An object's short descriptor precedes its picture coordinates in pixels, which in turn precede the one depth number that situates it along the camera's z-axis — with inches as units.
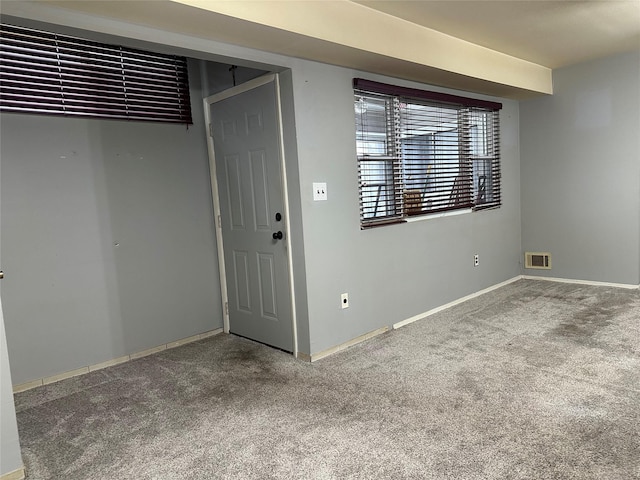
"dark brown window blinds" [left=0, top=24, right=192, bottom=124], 109.3
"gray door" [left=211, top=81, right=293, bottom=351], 129.1
